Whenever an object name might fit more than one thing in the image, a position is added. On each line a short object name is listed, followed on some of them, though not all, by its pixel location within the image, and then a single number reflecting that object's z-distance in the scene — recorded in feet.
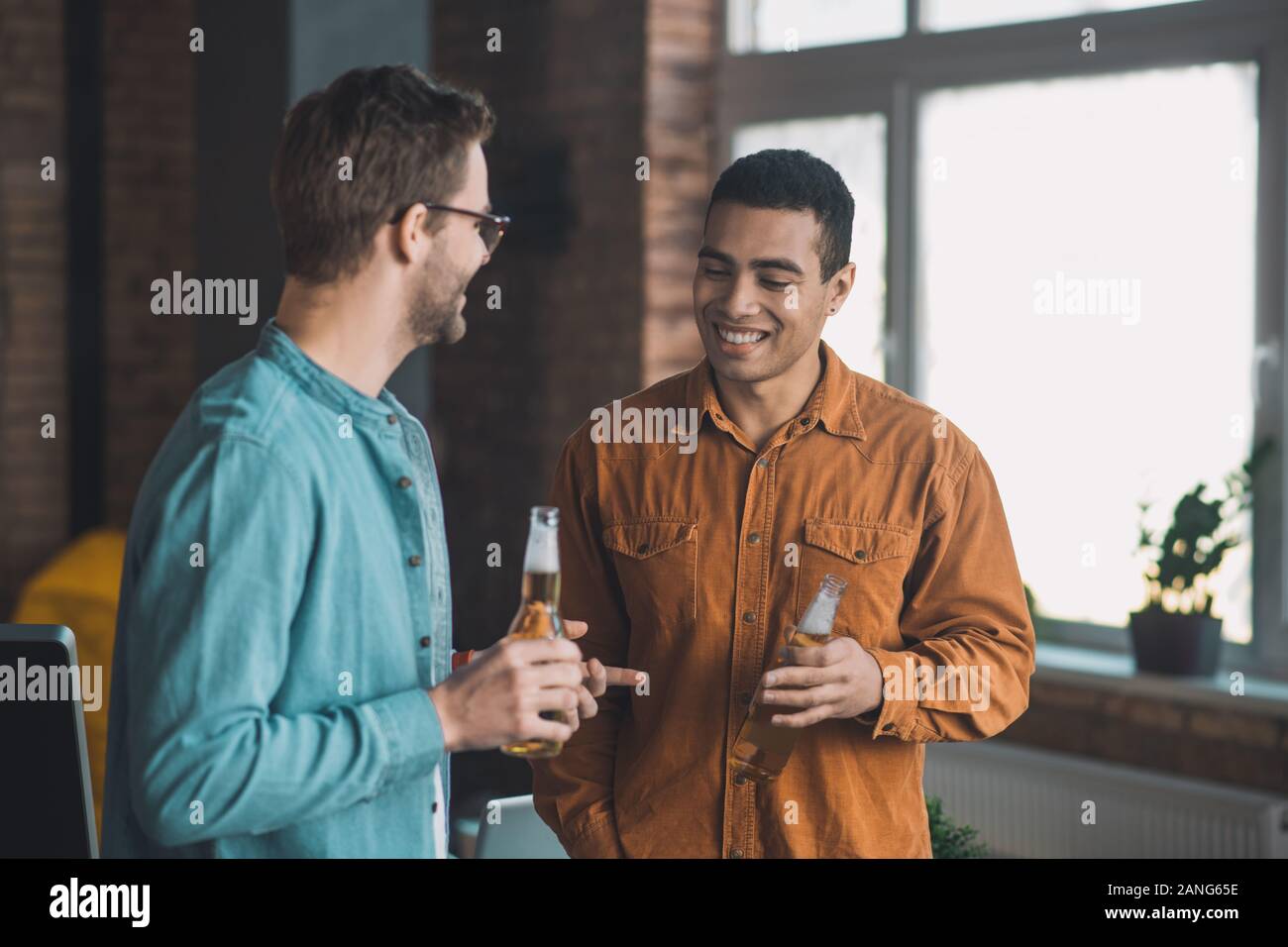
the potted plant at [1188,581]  11.24
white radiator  10.73
